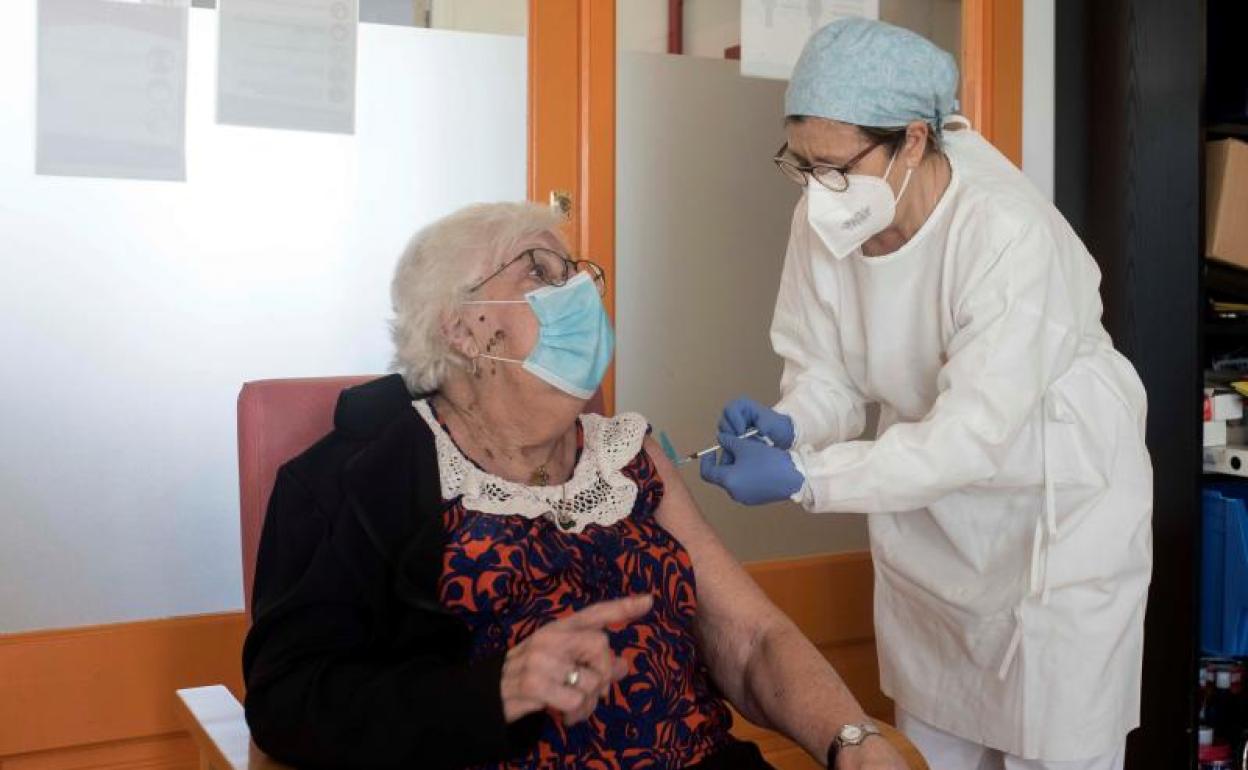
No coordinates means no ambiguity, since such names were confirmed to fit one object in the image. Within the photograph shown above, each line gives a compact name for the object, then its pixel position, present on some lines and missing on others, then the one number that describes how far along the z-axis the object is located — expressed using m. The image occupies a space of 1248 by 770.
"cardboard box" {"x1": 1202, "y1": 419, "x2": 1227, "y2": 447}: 2.77
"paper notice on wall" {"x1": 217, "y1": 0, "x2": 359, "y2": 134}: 2.20
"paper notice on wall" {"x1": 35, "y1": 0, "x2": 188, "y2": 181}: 2.07
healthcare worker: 1.79
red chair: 1.69
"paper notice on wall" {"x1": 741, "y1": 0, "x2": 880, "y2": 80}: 2.68
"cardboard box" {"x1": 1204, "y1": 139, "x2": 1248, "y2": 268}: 2.68
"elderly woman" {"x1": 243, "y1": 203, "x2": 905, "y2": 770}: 1.43
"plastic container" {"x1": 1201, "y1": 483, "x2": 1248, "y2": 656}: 2.65
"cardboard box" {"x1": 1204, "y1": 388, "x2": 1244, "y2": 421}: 2.76
